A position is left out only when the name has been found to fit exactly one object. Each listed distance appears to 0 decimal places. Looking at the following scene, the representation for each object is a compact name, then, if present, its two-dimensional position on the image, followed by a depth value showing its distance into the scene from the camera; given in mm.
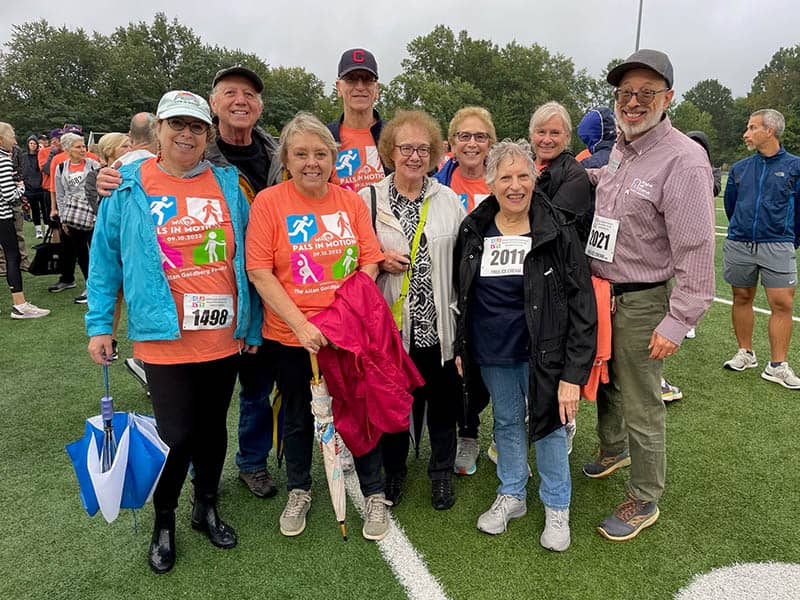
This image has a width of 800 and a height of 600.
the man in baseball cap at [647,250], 2260
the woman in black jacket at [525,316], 2404
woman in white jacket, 2668
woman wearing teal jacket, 2244
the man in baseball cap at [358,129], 3230
